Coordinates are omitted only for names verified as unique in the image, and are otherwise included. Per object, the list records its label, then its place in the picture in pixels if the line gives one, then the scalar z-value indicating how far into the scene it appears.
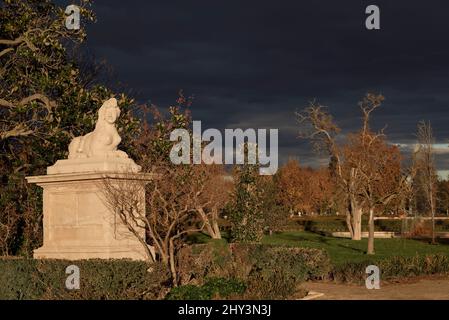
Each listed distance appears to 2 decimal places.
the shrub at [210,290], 12.91
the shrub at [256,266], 13.91
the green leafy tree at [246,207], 38.53
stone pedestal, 15.30
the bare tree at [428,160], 46.28
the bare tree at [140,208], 15.06
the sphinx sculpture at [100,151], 15.73
